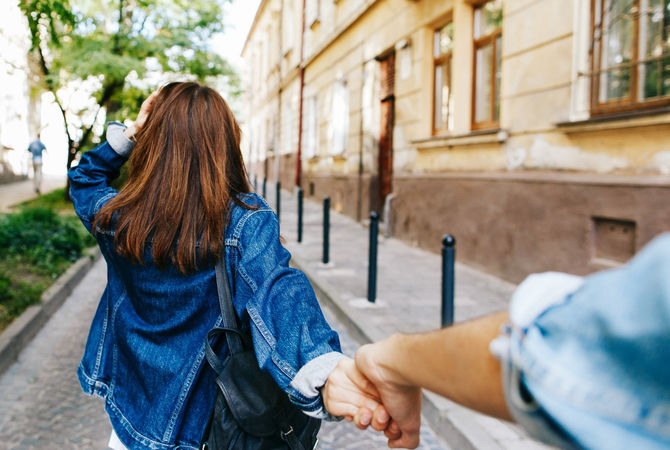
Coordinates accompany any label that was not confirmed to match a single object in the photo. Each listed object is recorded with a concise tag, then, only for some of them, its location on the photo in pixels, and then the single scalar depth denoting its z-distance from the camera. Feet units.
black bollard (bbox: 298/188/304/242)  33.60
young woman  4.80
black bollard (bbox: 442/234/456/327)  14.15
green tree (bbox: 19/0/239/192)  43.78
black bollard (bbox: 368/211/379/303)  19.67
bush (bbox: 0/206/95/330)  19.30
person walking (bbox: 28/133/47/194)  66.03
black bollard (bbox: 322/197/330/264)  26.40
